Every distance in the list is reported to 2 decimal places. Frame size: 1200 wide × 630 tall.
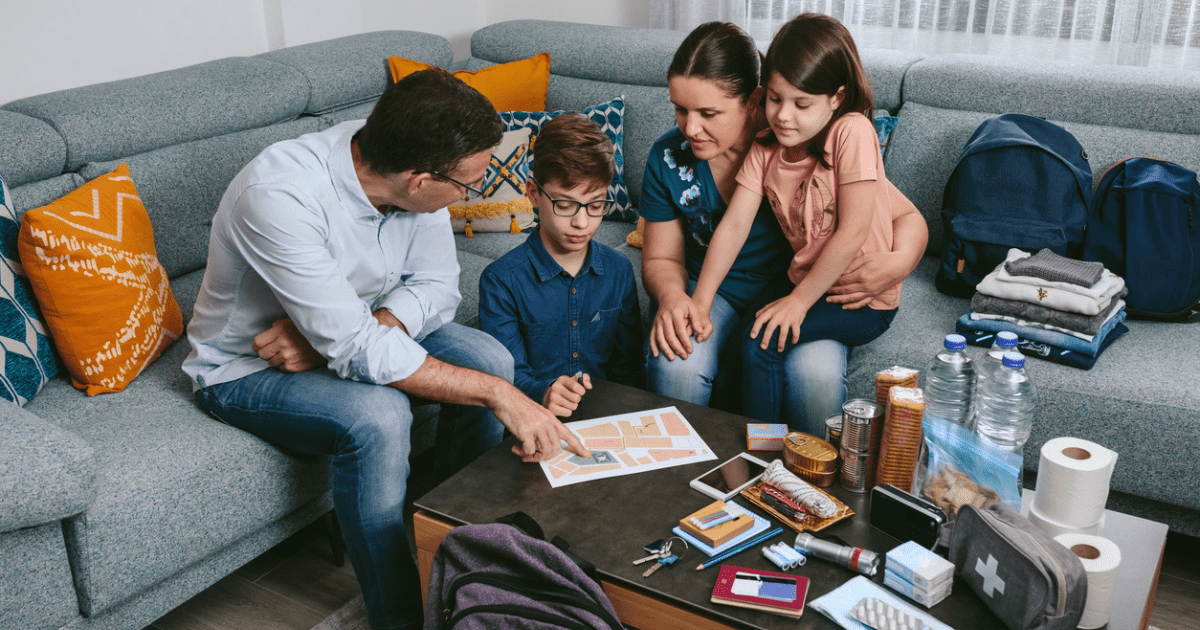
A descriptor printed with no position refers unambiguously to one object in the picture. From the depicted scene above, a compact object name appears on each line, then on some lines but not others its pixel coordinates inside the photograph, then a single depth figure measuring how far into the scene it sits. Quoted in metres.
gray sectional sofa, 1.39
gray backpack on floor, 1.10
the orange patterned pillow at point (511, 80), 2.71
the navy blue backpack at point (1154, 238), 1.90
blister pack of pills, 1.02
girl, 1.64
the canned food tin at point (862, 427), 1.29
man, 1.48
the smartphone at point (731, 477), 1.31
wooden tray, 1.22
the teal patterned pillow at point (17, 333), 1.62
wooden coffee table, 1.10
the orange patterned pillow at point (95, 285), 1.67
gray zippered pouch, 0.99
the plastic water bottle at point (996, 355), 1.26
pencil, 1.16
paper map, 1.38
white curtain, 2.53
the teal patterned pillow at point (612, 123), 2.62
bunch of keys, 1.17
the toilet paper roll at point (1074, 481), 1.13
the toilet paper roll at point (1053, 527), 1.16
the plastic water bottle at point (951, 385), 1.32
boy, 1.74
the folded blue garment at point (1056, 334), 1.75
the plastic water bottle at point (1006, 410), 1.33
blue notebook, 1.18
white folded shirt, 1.77
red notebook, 1.07
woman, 1.73
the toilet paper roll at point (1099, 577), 1.06
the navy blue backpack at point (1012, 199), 2.00
